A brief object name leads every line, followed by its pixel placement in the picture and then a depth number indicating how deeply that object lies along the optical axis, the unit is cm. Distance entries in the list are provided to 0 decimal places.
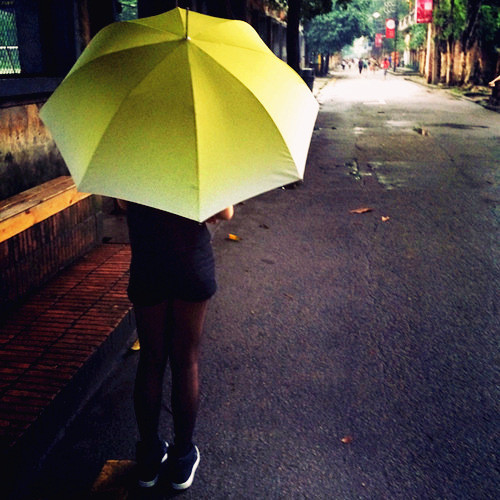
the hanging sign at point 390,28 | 7531
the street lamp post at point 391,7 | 9476
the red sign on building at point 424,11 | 3903
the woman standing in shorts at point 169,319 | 217
